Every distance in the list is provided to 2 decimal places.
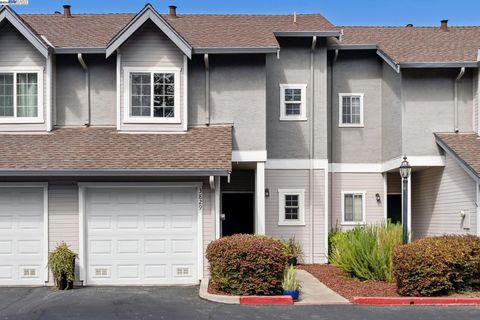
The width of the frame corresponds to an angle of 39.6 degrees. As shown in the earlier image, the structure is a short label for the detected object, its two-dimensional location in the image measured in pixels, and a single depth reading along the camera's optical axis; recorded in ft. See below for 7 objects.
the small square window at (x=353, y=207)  72.66
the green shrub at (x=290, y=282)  46.06
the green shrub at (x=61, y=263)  51.72
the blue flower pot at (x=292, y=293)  45.65
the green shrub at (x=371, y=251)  52.21
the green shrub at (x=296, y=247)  68.28
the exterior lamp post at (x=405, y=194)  52.44
